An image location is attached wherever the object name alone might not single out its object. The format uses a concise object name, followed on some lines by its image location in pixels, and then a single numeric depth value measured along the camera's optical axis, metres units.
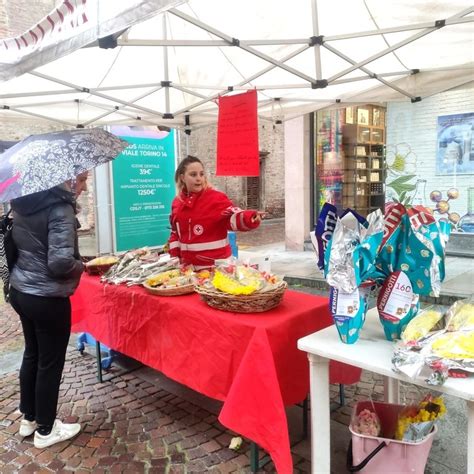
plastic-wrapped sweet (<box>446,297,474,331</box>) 1.72
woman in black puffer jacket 2.43
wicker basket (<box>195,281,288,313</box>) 2.28
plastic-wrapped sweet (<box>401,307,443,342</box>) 1.73
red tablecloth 2.05
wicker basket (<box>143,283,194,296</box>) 2.69
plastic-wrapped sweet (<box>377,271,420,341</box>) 1.80
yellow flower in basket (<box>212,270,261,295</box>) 2.30
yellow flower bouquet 1.90
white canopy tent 2.35
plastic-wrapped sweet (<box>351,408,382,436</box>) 2.01
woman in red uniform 3.28
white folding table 1.74
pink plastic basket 1.86
